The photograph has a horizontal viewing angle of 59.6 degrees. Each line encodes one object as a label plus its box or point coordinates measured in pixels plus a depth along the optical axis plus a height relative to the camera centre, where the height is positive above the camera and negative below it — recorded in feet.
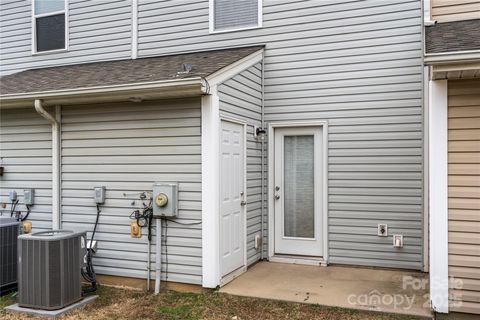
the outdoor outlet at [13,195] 20.06 -1.49
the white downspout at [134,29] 23.27 +7.54
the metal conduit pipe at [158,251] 16.33 -3.40
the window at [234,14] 21.06 +7.69
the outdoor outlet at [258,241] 20.09 -3.71
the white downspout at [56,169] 18.79 -0.20
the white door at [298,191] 20.11 -1.28
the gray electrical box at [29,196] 19.54 -1.48
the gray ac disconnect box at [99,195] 17.70 -1.28
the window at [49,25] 25.34 +8.55
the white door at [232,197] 16.67 -1.37
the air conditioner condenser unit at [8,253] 16.57 -3.56
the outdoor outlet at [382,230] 18.69 -2.90
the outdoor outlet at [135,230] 16.96 -2.64
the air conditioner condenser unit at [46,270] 14.25 -3.64
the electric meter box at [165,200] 16.12 -1.36
